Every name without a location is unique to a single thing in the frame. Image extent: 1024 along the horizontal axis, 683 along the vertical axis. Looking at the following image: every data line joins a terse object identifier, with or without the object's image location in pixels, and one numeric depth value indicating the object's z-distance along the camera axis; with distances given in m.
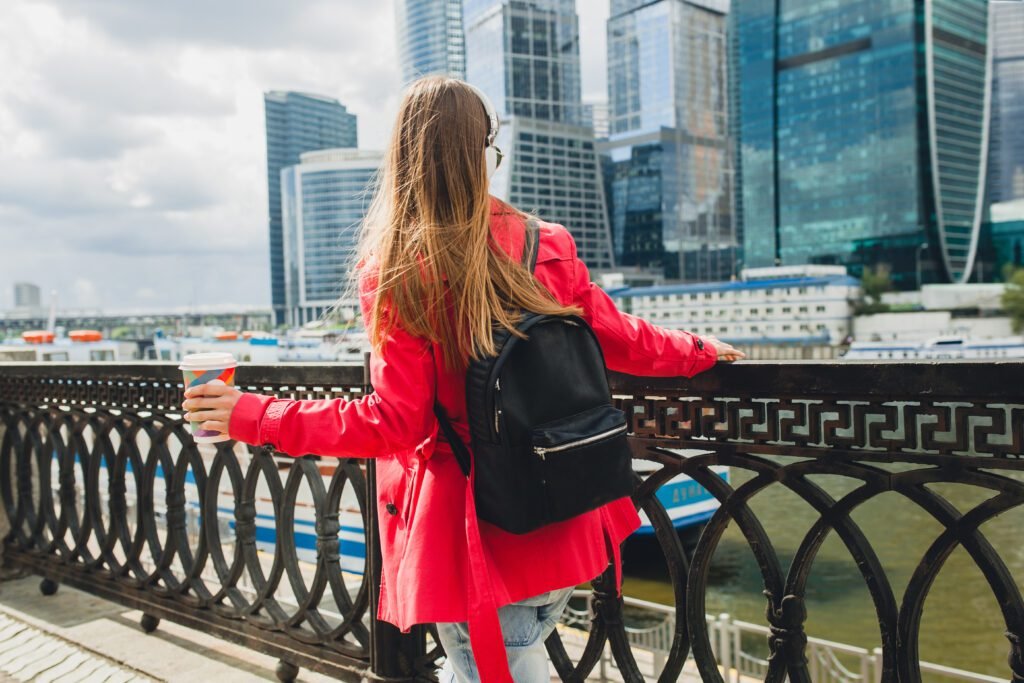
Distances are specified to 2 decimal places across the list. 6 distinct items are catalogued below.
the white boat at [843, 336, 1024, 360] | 56.69
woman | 1.49
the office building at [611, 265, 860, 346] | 75.62
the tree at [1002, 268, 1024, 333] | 71.25
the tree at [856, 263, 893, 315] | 79.50
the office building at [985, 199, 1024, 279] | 87.56
